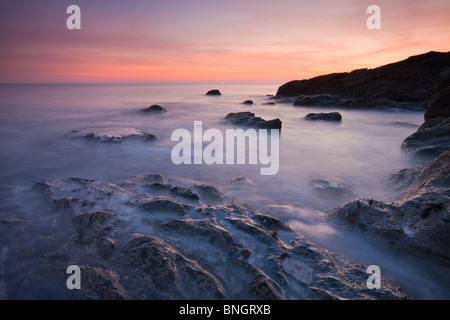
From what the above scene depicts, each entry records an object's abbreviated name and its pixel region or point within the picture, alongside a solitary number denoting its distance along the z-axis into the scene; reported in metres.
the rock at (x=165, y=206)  3.61
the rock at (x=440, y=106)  9.68
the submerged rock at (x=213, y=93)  50.78
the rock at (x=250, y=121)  13.32
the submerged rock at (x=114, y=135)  9.25
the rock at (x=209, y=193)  4.75
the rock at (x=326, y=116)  17.49
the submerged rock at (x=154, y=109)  19.56
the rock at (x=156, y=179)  5.40
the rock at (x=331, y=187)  5.33
